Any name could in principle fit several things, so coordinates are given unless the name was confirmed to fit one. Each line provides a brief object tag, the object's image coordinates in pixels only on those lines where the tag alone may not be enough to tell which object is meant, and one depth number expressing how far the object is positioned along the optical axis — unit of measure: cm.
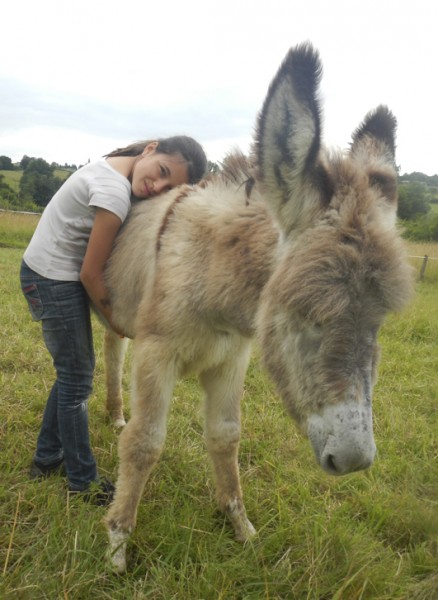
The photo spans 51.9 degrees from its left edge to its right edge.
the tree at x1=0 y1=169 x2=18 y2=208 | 3620
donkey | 162
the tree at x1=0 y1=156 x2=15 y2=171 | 6242
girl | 241
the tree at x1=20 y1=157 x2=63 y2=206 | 3603
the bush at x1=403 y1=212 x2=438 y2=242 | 2181
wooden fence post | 1368
